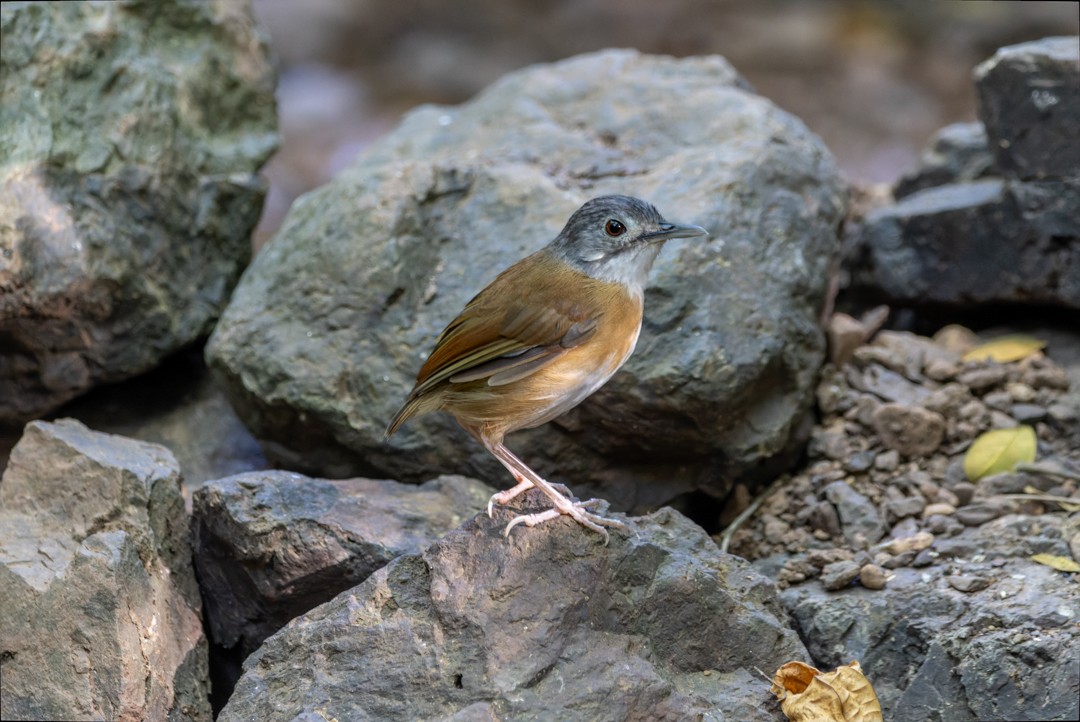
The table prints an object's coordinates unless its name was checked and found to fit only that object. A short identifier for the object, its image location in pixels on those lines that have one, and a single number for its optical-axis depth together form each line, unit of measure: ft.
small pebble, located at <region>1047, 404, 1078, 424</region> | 33.17
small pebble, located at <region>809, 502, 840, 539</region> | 31.35
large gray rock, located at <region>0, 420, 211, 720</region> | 23.56
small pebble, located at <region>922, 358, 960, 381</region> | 35.19
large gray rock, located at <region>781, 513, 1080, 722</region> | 22.49
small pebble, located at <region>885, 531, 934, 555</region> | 28.94
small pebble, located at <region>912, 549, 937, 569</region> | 28.17
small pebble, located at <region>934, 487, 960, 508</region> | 30.86
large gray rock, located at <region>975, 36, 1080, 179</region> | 33.96
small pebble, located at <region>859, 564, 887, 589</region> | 27.27
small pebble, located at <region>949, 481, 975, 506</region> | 30.78
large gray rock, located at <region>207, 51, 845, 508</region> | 31.40
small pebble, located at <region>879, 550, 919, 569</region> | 28.43
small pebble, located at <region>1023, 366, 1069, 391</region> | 34.27
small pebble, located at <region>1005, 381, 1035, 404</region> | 33.99
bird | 25.67
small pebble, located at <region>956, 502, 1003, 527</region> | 29.68
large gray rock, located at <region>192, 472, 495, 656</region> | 27.17
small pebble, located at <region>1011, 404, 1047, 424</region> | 33.35
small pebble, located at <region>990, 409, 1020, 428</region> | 33.15
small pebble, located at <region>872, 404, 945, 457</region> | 32.91
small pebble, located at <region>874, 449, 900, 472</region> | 32.68
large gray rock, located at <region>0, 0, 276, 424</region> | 33.06
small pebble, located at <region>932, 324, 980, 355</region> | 37.24
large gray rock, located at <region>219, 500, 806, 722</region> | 22.35
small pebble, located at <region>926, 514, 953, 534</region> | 29.71
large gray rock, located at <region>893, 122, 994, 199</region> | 41.83
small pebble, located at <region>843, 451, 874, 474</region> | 32.86
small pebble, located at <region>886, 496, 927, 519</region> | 30.94
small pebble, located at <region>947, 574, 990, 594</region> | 25.93
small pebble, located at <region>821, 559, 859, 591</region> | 27.66
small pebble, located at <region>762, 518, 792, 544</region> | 31.86
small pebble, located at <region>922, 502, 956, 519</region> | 30.45
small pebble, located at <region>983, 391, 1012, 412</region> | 33.91
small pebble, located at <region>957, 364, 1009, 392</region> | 34.50
